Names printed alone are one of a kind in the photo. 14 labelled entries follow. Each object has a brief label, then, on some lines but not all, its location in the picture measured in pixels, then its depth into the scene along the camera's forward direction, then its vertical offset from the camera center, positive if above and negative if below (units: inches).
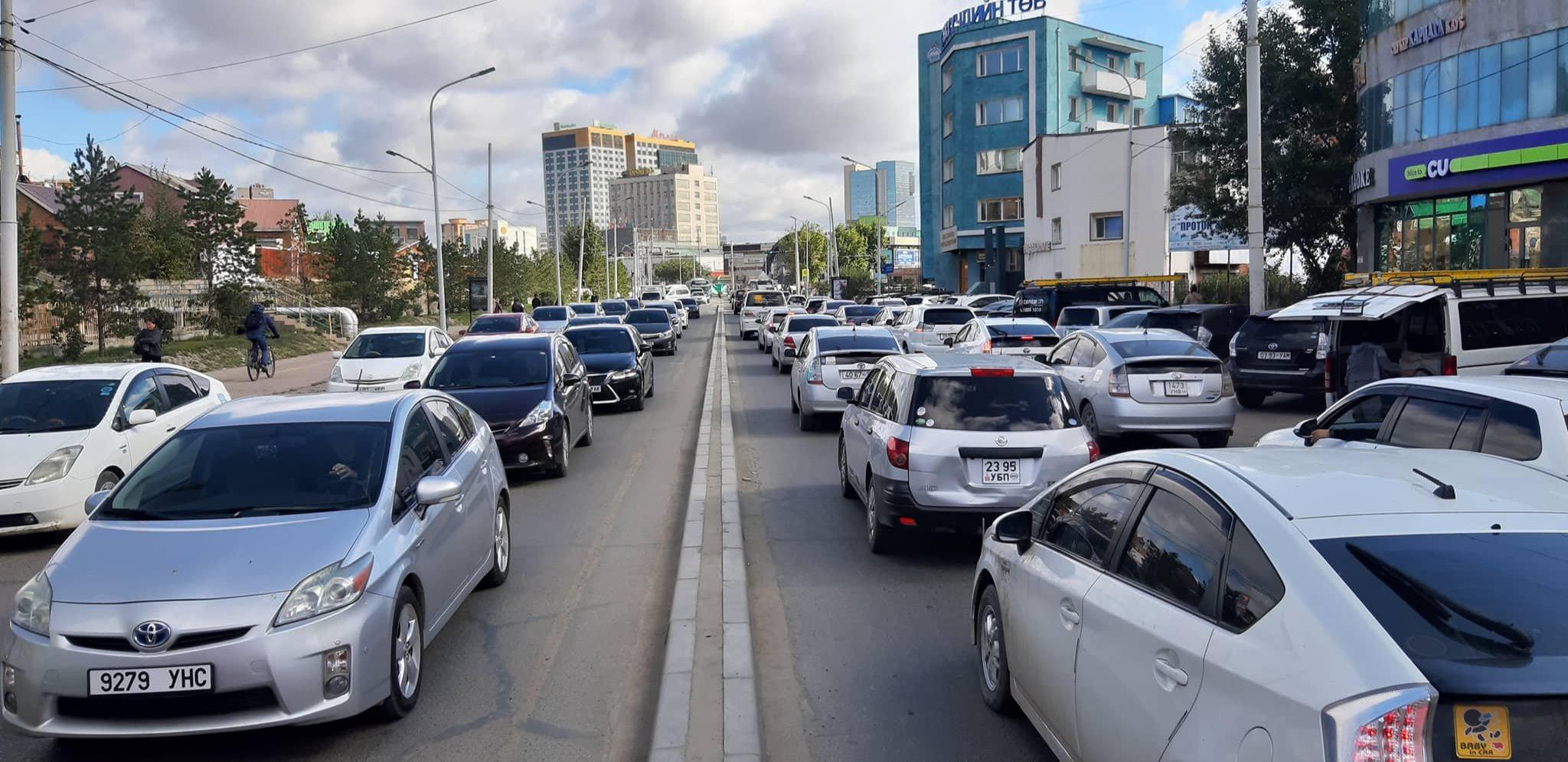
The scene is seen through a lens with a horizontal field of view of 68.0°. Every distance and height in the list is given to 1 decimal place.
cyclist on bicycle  1066.1 -18.0
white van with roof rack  558.3 -23.3
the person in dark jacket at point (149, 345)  903.7 -26.1
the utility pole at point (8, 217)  633.6 +55.6
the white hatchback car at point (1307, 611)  106.4 -35.9
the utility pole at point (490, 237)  1723.4 +102.2
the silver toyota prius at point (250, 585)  188.9 -48.1
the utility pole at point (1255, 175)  849.5 +77.2
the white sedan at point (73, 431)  370.3 -40.9
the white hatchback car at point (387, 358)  746.2 -36.1
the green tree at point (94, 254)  1109.7 +56.9
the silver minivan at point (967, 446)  327.0 -45.1
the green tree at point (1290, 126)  1270.9 +171.3
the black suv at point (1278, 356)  668.7 -45.5
